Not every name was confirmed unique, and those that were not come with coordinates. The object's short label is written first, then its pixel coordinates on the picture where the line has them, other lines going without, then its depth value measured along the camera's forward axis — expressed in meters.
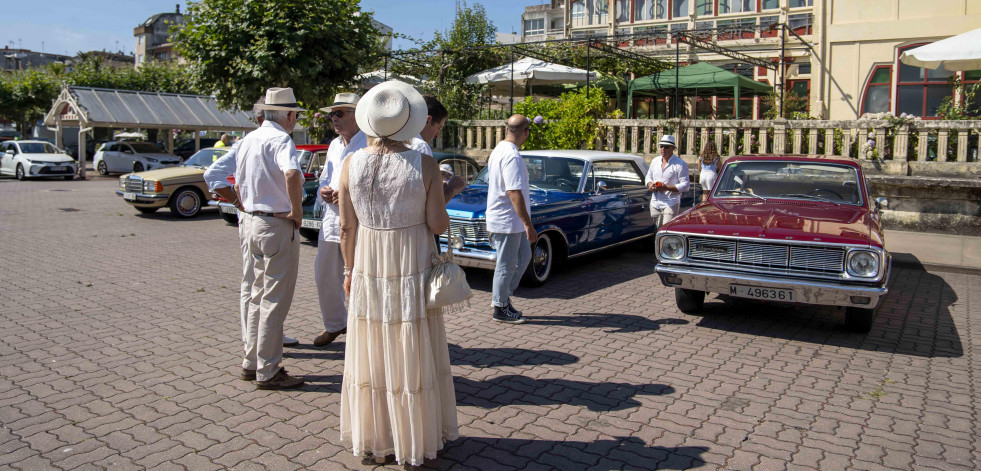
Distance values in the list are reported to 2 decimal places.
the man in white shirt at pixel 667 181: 8.76
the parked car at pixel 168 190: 14.71
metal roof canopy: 26.98
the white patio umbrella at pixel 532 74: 17.45
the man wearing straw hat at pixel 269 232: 4.65
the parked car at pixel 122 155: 29.78
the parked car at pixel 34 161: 26.98
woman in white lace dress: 3.49
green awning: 18.62
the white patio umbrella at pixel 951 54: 9.73
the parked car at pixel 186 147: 36.94
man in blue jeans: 6.34
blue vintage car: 8.24
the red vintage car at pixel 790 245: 5.96
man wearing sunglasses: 5.50
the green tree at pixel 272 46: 15.38
